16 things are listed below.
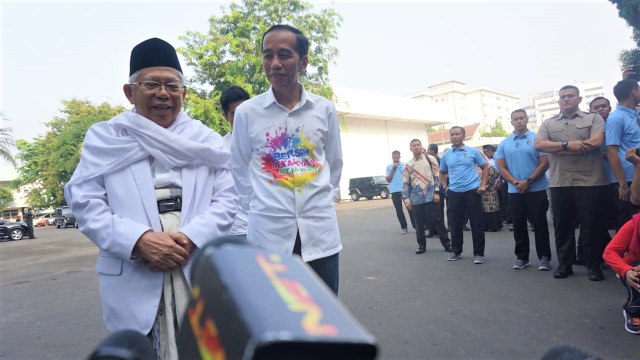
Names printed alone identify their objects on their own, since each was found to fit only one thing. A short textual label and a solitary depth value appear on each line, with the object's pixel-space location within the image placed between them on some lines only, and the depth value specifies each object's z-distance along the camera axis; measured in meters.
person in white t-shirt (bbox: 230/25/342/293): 2.29
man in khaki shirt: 4.85
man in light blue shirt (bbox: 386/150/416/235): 10.05
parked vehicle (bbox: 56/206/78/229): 31.27
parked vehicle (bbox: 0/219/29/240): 21.27
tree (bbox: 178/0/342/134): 19.84
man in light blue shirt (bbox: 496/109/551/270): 5.43
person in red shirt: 3.34
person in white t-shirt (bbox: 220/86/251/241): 3.82
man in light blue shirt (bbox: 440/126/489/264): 6.24
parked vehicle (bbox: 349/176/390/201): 29.80
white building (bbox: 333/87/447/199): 33.09
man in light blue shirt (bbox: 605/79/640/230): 4.63
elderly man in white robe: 1.74
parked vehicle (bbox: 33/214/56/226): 42.14
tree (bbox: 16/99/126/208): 34.59
